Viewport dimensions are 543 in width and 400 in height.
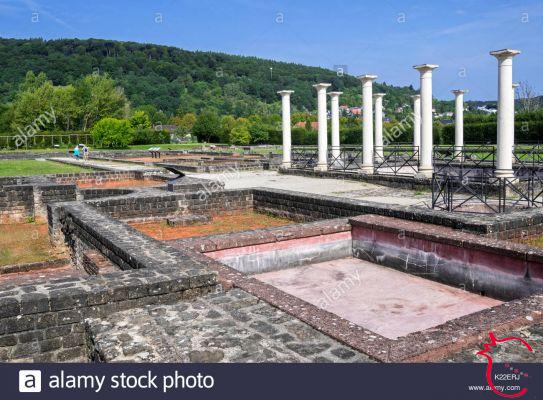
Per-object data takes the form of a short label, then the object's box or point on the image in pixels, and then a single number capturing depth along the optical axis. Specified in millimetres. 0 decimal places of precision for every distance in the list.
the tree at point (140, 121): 62375
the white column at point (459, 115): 26234
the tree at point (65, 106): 62438
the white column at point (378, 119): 28502
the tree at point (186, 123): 73856
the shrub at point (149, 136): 58406
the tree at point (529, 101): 48300
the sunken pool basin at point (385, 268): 7000
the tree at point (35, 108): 60125
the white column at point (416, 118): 27688
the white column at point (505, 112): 15117
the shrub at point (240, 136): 55969
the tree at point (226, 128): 61906
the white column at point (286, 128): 25141
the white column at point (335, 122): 25250
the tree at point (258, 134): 58656
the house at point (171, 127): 76988
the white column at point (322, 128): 22797
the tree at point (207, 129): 62816
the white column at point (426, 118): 18234
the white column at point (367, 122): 20638
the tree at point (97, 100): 65688
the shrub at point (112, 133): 50938
